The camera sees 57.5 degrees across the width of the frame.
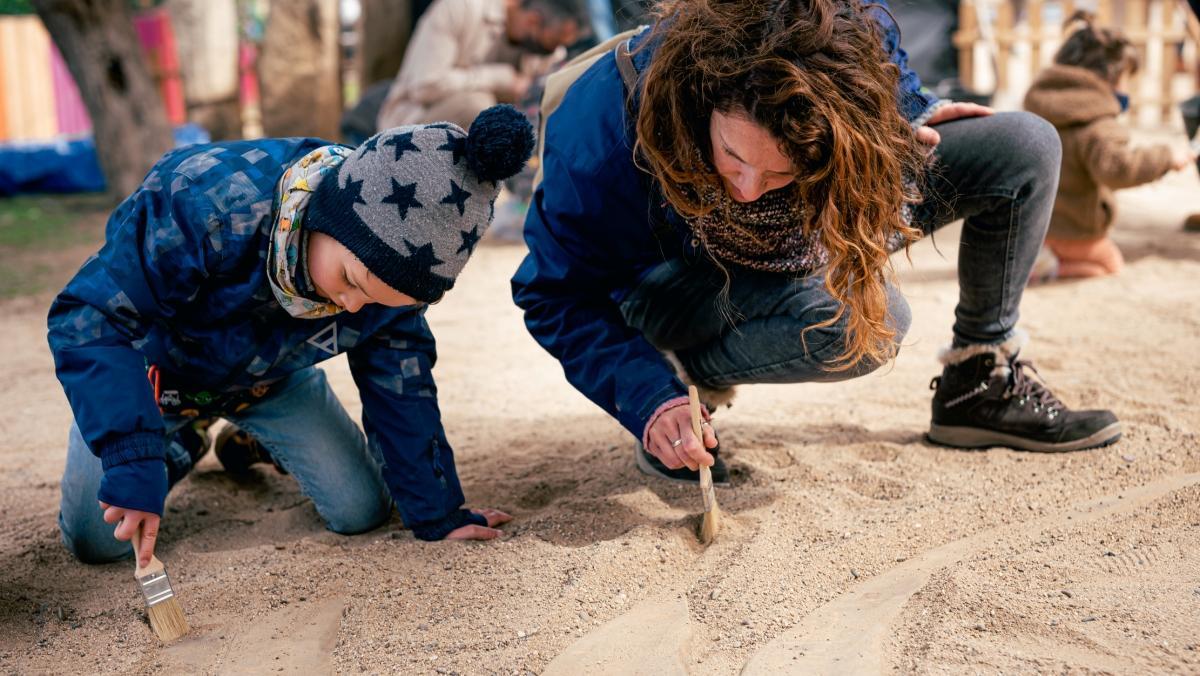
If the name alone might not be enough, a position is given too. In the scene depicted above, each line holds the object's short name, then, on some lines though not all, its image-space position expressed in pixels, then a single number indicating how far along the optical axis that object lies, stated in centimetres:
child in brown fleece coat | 359
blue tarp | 741
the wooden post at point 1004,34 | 760
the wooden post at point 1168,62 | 769
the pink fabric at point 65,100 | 1063
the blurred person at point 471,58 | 548
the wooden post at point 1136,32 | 775
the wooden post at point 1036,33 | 779
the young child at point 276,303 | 167
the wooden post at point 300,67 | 738
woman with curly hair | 152
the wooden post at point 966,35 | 731
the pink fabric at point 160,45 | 917
